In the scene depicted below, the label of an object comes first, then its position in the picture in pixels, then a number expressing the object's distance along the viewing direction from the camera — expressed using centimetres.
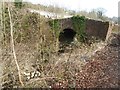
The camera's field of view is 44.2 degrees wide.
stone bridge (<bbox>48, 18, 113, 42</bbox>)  881
